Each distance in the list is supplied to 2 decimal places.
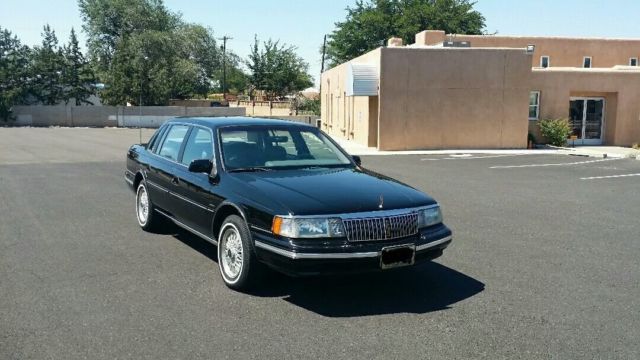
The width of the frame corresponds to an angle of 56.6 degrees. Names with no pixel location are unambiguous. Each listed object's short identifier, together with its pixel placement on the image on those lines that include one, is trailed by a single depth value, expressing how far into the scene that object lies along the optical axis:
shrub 26.03
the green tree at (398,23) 57.44
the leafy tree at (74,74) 48.47
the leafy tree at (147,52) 50.31
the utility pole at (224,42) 72.24
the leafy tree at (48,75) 47.19
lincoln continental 5.05
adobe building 24.66
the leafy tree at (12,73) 43.16
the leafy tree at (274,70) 59.69
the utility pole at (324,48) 66.19
